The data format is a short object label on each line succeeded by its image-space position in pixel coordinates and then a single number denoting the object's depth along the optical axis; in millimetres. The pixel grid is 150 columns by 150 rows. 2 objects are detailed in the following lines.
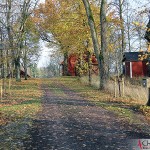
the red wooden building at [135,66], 50094
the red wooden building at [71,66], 62262
